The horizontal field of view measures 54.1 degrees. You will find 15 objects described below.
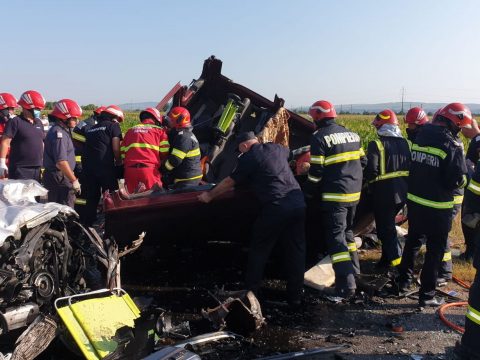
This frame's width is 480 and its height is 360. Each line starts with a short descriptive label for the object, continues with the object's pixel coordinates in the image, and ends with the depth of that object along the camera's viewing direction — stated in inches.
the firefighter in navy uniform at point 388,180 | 213.0
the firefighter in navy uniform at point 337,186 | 185.9
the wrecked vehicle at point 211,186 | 178.5
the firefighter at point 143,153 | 220.1
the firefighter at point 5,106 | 292.4
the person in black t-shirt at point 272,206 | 175.2
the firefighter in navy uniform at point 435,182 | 177.2
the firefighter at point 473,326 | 127.2
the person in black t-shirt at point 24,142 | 228.5
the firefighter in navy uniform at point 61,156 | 223.6
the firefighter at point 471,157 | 230.7
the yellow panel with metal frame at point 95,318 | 120.3
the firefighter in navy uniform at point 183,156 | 221.3
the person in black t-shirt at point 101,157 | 234.8
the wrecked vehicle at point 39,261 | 114.5
